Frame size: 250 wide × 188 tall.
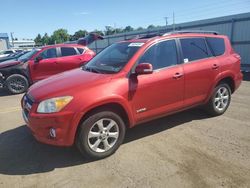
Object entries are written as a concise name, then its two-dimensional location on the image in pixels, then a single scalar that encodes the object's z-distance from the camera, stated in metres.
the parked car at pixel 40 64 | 7.46
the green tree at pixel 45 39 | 76.92
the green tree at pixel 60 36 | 71.12
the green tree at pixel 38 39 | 85.44
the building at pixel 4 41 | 49.70
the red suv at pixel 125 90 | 2.79
